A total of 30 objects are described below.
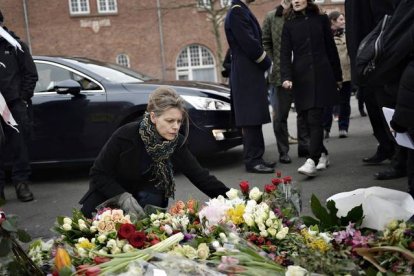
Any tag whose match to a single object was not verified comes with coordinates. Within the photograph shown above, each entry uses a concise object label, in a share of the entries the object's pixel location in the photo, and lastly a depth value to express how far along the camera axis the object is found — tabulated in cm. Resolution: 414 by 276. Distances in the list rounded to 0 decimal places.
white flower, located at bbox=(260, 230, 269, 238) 239
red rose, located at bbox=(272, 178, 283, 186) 293
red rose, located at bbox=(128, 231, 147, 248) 230
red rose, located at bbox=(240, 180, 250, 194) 293
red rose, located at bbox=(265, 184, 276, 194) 284
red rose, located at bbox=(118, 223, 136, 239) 236
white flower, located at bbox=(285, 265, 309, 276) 192
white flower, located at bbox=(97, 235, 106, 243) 241
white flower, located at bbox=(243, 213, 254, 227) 246
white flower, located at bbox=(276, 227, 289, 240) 238
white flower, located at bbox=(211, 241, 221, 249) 223
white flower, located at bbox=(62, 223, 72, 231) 267
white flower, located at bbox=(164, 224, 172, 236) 252
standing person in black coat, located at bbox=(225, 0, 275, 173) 646
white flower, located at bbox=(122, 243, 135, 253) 225
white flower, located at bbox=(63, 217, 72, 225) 271
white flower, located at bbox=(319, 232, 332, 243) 235
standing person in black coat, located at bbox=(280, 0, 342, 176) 606
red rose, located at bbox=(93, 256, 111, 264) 214
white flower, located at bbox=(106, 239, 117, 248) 232
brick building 3000
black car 682
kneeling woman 369
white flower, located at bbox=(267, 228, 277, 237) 240
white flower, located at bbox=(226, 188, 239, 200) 280
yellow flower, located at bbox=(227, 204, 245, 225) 251
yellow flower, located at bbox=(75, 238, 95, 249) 241
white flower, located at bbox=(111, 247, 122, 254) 226
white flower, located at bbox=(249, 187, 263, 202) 281
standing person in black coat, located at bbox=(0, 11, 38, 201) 614
